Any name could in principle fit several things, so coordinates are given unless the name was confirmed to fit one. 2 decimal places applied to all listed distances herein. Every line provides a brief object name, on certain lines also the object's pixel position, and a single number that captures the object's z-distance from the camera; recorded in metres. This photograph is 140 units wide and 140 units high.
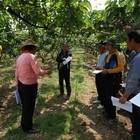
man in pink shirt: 2.52
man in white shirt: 3.32
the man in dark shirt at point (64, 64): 3.98
